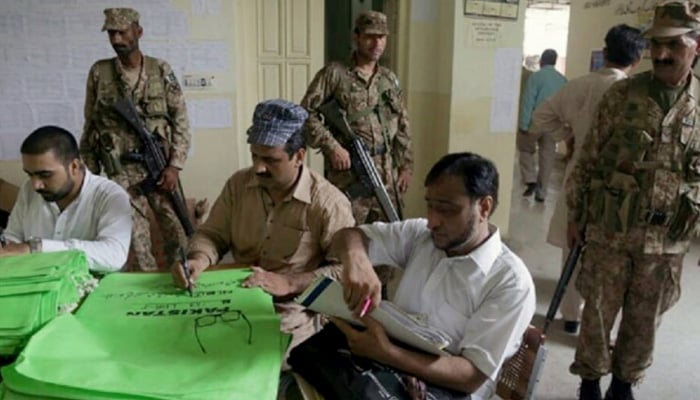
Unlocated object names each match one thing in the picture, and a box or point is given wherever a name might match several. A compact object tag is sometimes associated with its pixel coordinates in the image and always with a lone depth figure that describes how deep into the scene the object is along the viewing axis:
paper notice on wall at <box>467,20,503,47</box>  3.96
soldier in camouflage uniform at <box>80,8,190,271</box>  2.93
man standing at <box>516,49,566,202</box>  5.73
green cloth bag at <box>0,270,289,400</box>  0.97
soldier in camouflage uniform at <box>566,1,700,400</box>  1.98
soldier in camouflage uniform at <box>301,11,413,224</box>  2.91
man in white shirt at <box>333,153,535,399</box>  1.19
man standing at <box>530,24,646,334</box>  2.76
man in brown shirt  1.72
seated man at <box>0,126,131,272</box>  1.81
